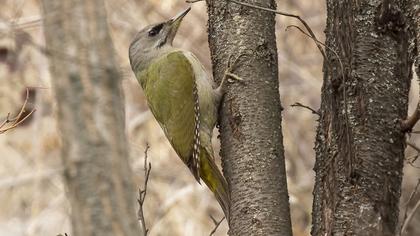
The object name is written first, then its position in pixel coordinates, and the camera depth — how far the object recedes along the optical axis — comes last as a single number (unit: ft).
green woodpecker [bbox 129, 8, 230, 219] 33.09
